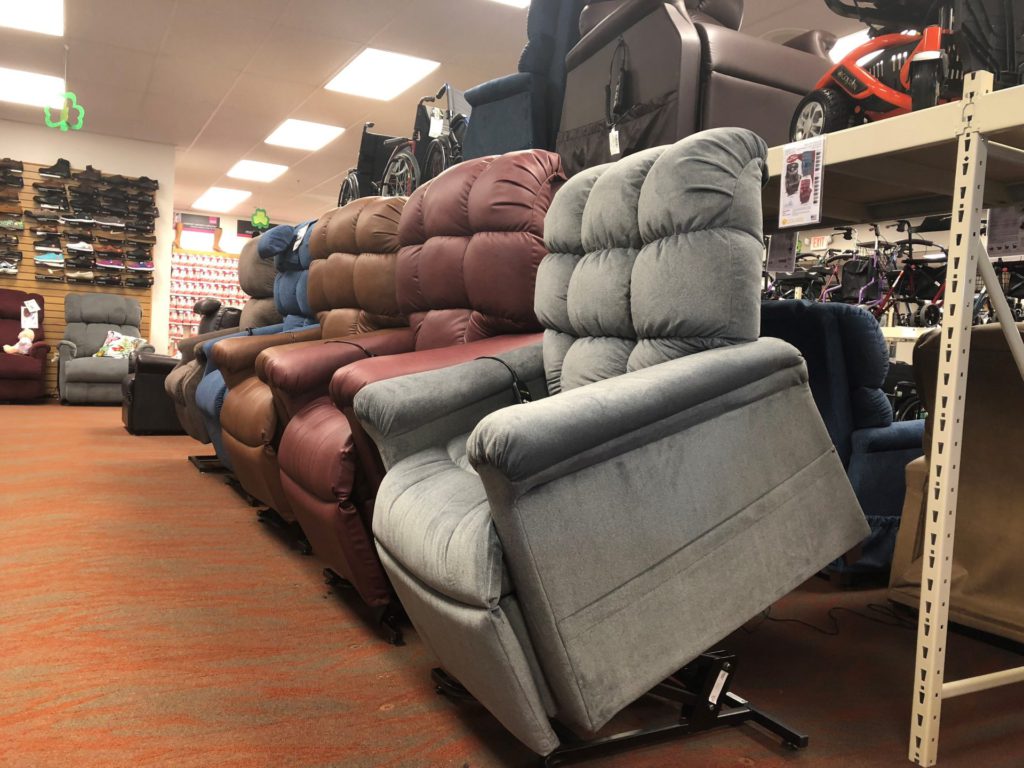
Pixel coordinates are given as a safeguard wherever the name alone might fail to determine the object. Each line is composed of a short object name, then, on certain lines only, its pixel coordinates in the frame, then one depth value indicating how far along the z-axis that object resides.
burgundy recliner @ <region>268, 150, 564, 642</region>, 1.93
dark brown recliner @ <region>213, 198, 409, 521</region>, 2.65
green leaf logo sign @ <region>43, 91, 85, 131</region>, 4.88
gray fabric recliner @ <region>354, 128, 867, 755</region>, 1.12
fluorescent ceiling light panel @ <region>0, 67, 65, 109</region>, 7.07
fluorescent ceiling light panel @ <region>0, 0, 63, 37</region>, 5.52
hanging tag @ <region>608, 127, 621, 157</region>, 2.24
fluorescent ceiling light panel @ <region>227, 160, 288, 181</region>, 10.12
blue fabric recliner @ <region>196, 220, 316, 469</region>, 3.62
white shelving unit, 1.27
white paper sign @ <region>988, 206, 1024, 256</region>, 1.80
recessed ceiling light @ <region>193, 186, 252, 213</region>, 12.16
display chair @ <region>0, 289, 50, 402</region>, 7.55
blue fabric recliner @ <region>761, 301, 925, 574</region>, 2.24
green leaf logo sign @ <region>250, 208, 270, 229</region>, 10.32
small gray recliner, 7.66
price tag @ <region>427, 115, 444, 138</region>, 3.97
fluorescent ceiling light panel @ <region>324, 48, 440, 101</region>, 6.25
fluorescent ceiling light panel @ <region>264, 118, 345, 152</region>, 8.19
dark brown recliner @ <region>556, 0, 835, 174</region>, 2.03
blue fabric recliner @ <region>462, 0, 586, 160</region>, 3.08
